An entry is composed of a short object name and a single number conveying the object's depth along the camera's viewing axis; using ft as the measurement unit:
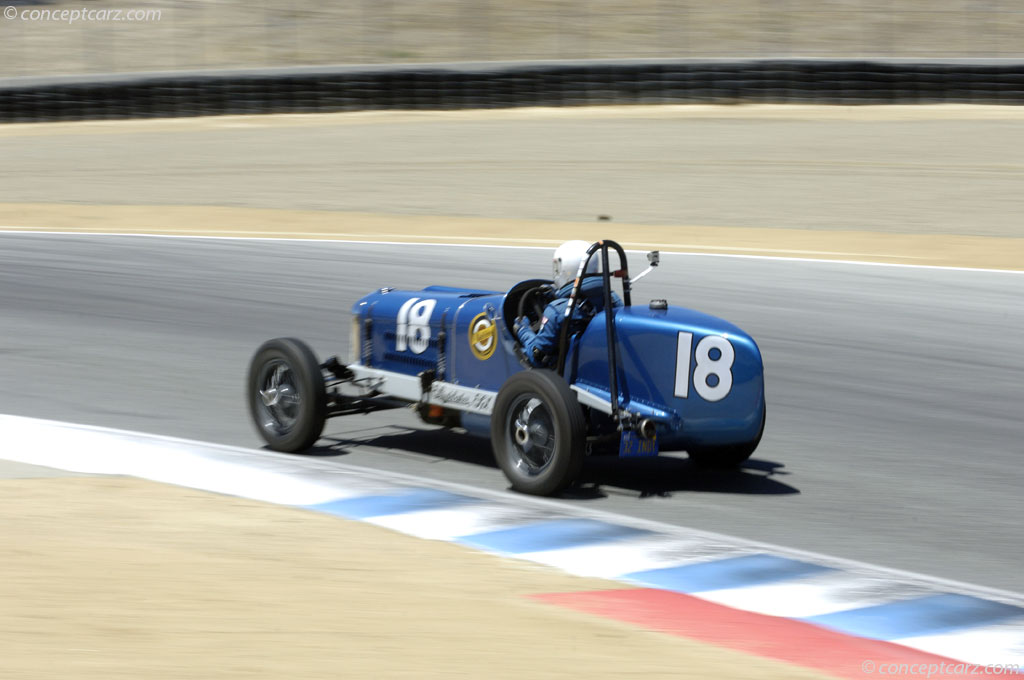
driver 44.86
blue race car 42.57
